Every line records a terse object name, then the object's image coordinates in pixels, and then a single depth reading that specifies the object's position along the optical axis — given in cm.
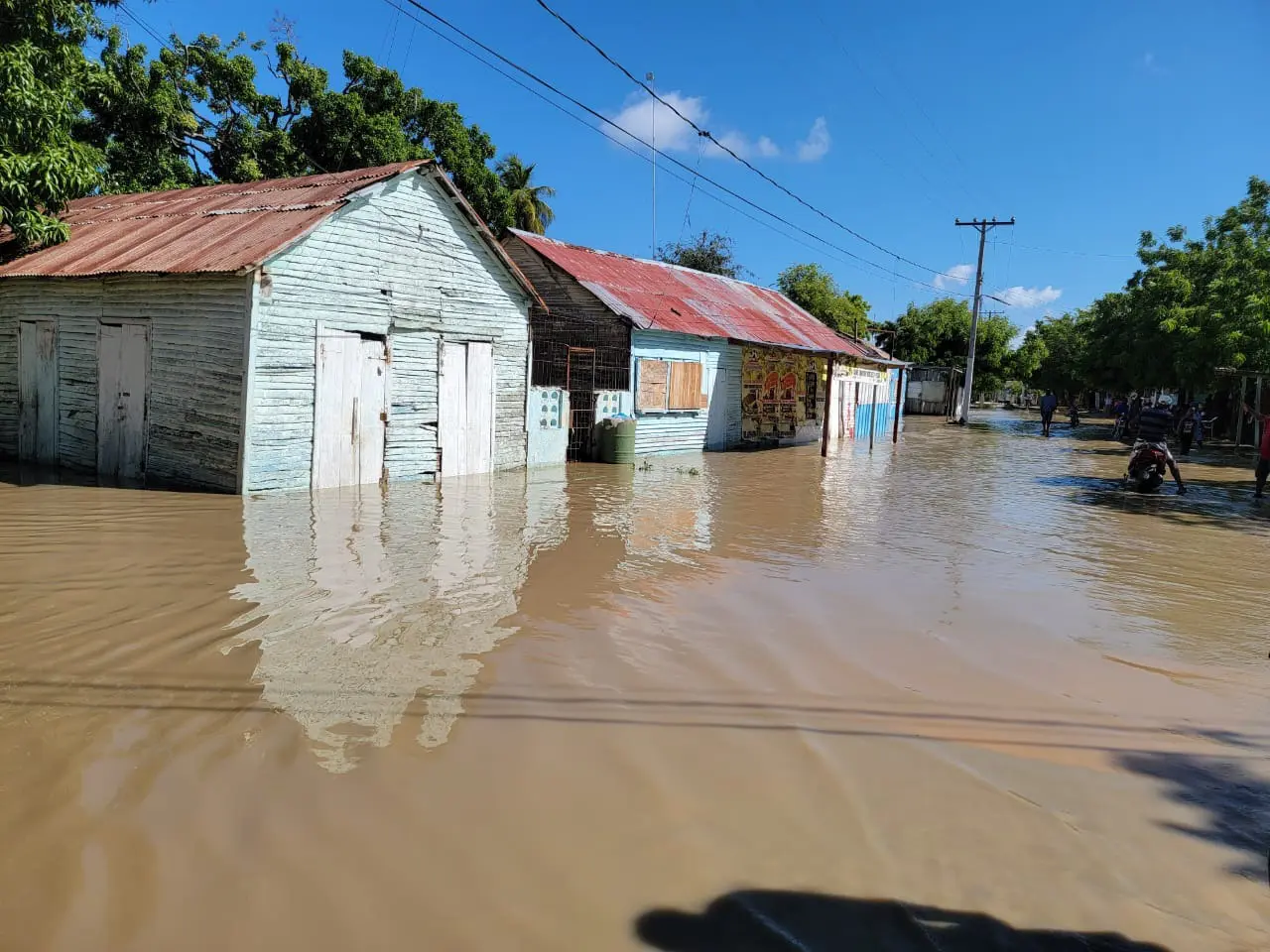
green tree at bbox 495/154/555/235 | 3616
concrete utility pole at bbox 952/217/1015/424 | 4200
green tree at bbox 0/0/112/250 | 1266
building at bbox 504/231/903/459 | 1927
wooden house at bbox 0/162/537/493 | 1124
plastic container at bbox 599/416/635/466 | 1789
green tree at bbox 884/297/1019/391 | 5288
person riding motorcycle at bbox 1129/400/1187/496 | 1523
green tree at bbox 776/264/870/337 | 4547
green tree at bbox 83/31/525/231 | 2639
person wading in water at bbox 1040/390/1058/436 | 3504
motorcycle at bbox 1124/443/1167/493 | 1552
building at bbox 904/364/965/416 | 5169
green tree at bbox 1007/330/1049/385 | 5891
